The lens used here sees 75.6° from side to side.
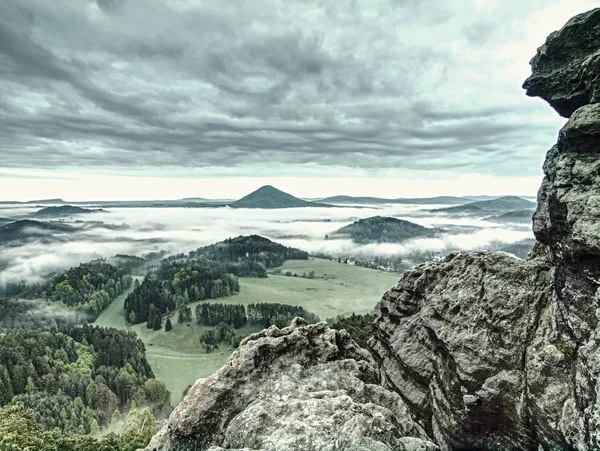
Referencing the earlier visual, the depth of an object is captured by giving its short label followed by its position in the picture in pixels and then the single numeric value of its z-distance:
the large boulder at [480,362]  20.42
